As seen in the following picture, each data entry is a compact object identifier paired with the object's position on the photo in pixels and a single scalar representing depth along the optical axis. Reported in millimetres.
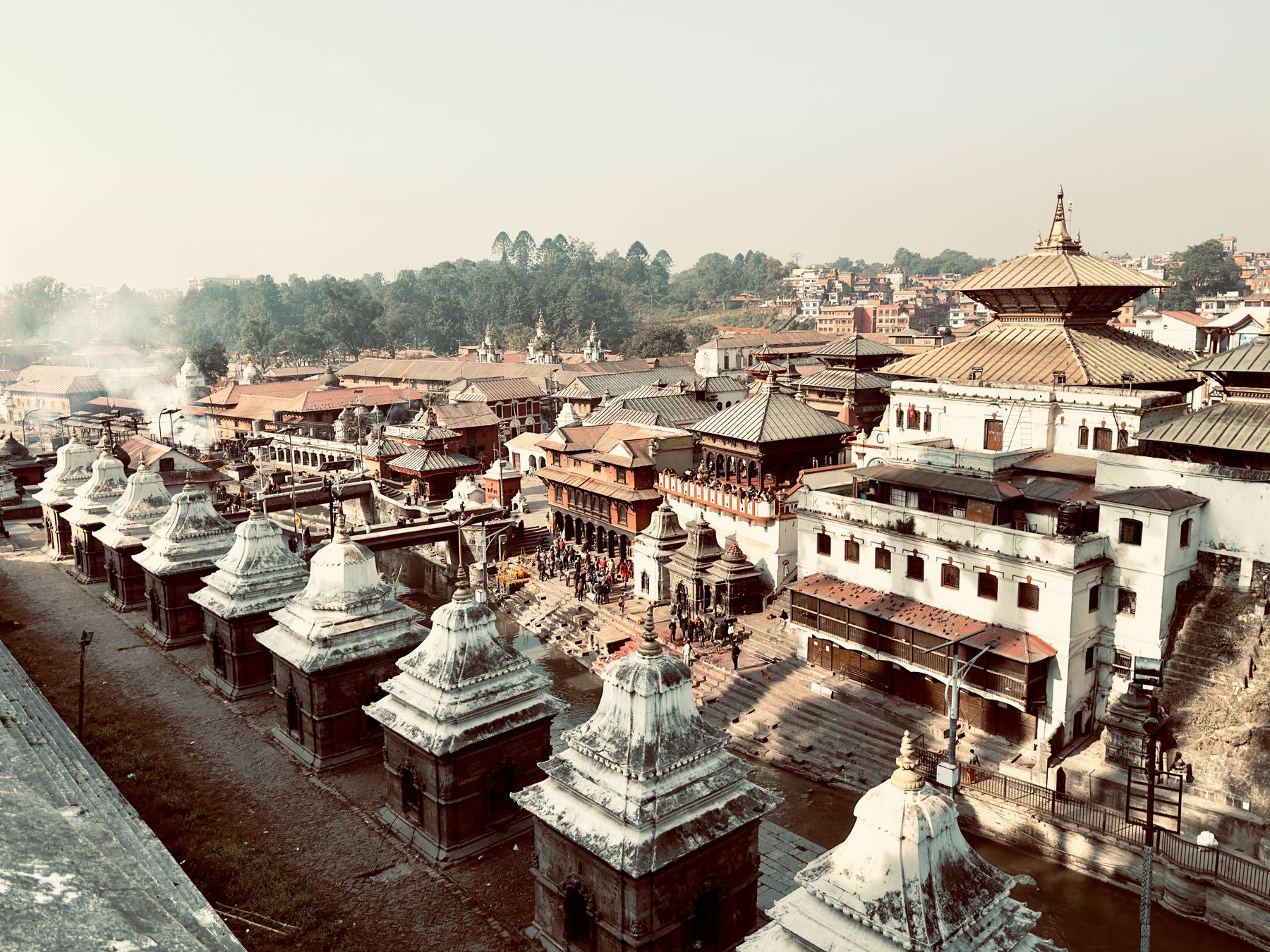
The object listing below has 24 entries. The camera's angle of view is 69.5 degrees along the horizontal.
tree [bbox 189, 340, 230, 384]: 123875
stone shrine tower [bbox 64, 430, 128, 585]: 44969
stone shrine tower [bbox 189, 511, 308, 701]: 31156
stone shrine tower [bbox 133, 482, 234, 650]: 35719
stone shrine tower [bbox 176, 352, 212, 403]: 105625
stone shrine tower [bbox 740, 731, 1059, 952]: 11695
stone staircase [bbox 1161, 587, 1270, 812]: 25125
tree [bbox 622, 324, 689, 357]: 127875
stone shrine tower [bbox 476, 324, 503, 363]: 133750
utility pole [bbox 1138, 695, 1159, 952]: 16141
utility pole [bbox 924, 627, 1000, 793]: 22094
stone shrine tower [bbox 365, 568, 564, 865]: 21344
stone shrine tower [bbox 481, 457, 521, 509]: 63219
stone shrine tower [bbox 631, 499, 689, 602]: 44562
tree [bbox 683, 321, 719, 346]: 167625
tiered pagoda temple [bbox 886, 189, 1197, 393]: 36938
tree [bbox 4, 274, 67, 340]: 181125
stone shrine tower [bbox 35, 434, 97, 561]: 50219
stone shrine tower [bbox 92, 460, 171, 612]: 40188
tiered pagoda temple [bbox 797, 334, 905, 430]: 57844
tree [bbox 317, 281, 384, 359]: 159250
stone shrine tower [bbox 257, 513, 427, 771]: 26078
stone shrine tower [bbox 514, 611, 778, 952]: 16500
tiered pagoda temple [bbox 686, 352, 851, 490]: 43750
